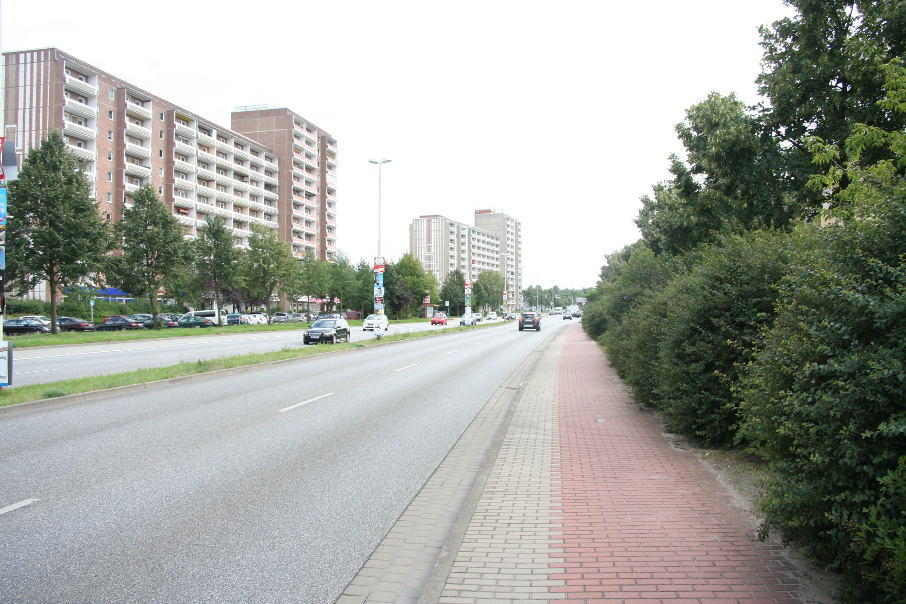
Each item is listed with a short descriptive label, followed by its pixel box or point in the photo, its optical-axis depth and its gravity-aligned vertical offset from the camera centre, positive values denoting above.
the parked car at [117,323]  44.97 -1.01
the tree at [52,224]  32.56 +5.13
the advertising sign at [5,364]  11.07 -1.04
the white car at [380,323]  32.12 -0.74
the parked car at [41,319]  40.78 -0.57
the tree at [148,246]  42.66 +4.99
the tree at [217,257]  51.31 +4.83
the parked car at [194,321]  51.78 -0.97
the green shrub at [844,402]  2.87 -0.53
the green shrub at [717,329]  6.70 -0.26
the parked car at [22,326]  38.00 -1.03
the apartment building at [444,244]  175.00 +20.59
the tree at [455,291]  122.75 +4.03
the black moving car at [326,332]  30.61 -1.19
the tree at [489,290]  140.00 +5.05
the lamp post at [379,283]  30.02 +1.44
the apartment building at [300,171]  95.88 +25.03
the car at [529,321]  54.72 -1.13
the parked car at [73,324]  41.69 -0.97
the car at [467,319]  62.41 -1.13
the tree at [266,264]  56.41 +4.65
